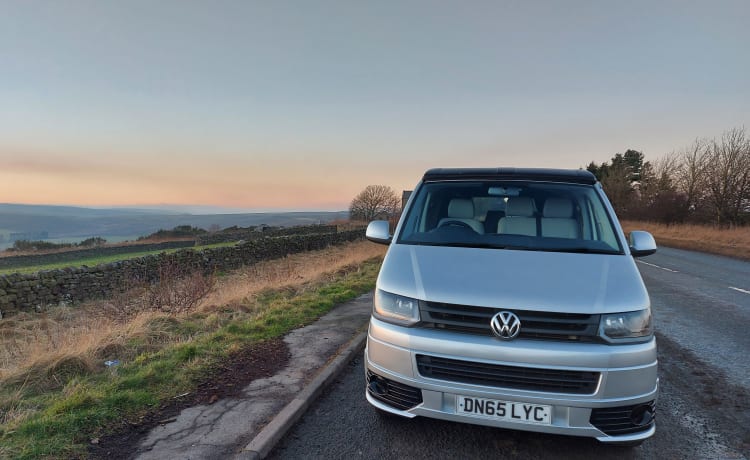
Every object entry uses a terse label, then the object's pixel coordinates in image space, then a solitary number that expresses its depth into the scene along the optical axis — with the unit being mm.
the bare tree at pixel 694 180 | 32969
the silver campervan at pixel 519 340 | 2346
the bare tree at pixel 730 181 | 29328
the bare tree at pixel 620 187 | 44094
